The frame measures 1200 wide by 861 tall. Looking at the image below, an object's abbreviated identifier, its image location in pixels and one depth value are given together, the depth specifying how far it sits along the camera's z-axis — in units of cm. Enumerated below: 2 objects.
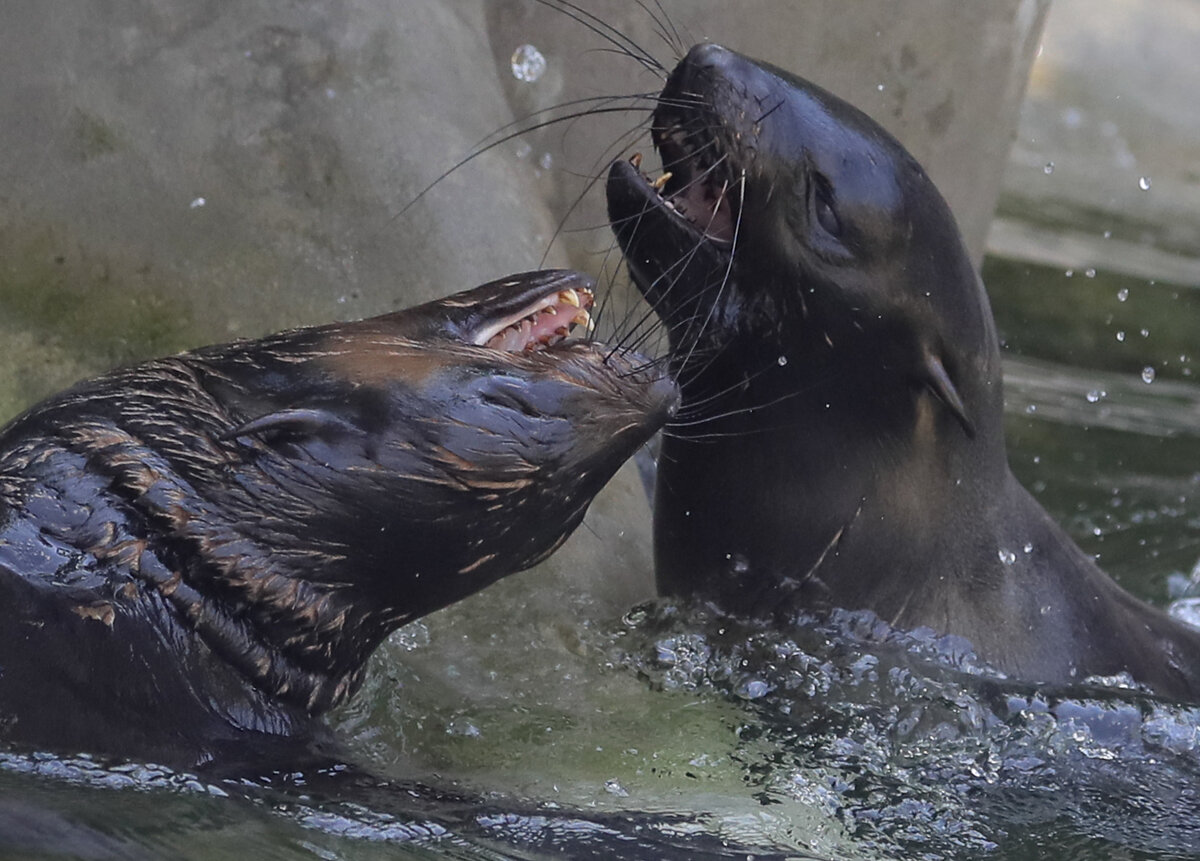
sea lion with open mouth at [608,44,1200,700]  793
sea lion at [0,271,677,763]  592
